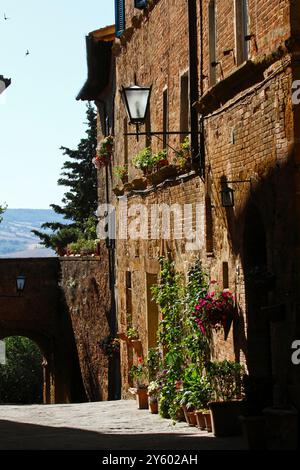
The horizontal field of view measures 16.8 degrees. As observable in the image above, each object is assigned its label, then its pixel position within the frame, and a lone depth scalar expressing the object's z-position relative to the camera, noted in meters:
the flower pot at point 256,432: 10.05
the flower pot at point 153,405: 16.86
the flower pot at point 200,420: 12.74
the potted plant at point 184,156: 14.95
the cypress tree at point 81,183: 44.28
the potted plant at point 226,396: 11.64
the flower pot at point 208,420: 12.53
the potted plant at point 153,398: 16.66
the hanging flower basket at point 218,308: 12.48
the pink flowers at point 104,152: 24.16
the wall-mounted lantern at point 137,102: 14.76
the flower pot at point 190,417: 13.44
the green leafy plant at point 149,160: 17.08
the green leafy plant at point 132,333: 20.17
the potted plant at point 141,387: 17.95
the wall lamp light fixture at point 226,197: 12.34
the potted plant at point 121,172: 21.56
